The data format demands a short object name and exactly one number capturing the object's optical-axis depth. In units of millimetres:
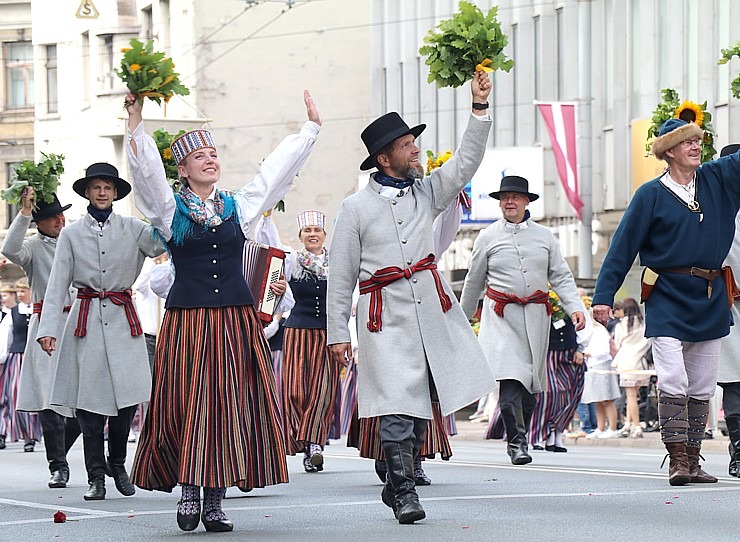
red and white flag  32188
